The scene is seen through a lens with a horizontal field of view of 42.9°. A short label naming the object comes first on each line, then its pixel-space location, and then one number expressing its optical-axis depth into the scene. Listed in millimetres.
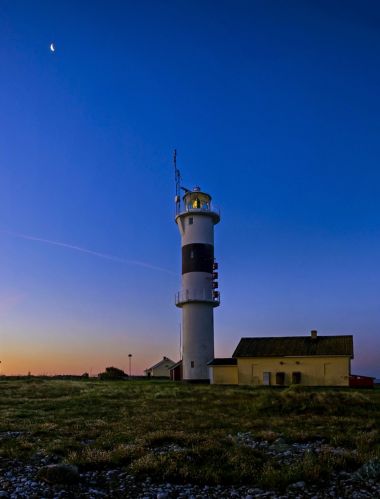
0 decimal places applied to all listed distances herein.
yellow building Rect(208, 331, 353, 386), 37594
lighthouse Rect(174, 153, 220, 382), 43219
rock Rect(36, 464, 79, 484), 7750
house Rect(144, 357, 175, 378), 69312
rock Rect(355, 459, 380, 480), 7675
